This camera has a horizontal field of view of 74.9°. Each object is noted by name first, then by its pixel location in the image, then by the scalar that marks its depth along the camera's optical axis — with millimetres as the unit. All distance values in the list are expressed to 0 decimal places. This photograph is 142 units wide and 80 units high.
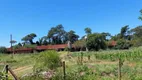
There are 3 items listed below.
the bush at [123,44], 25458
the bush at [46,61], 6099
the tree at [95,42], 23168
